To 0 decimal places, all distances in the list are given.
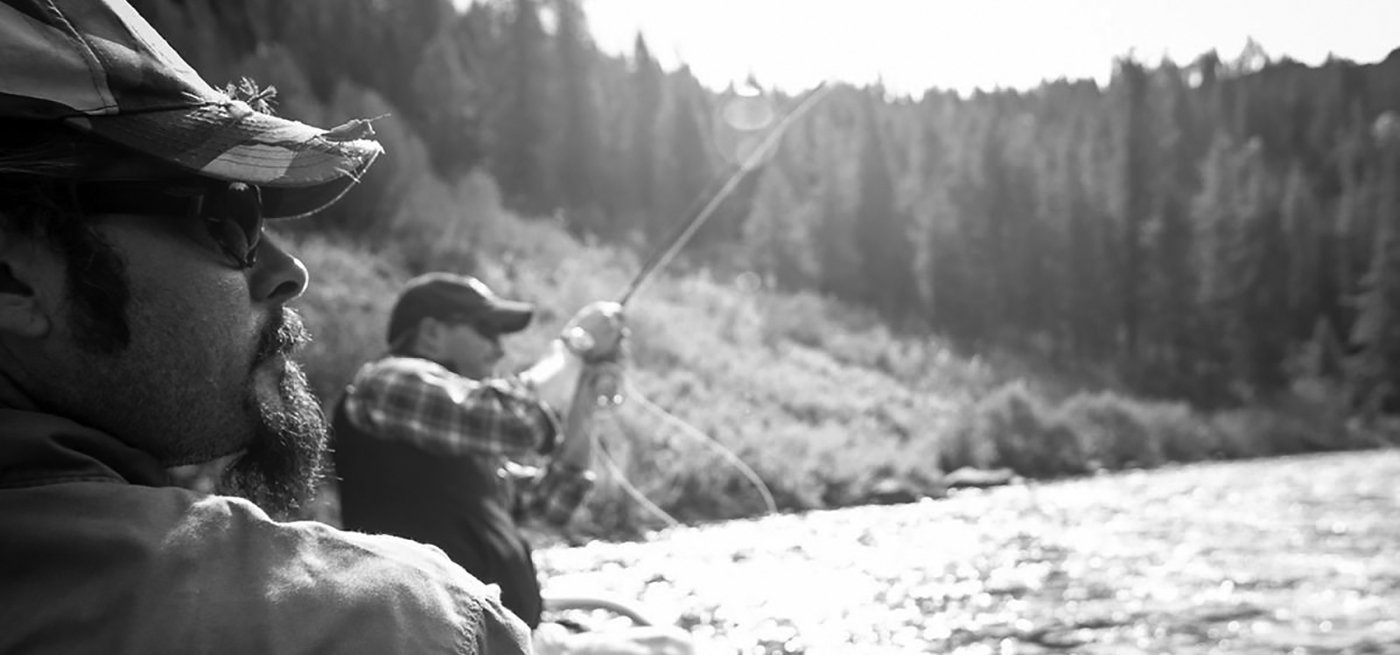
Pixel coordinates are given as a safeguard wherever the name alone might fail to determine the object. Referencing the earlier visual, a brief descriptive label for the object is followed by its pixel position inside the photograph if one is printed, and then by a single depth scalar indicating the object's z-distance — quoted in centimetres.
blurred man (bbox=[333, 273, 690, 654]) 339
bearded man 92
